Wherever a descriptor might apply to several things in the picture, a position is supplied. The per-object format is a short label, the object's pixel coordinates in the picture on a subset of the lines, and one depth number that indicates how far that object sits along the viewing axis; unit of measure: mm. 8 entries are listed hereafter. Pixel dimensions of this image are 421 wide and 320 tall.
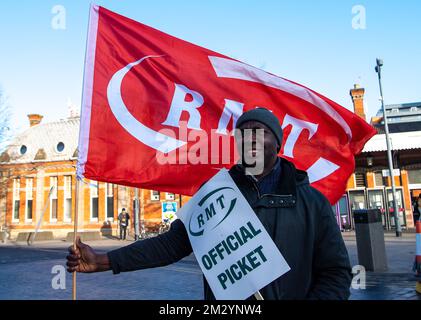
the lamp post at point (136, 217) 26719
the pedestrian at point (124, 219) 28016
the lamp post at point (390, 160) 19891
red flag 3787
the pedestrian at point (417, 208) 10764
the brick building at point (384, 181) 24359
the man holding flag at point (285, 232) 2100
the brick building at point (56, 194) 36844
